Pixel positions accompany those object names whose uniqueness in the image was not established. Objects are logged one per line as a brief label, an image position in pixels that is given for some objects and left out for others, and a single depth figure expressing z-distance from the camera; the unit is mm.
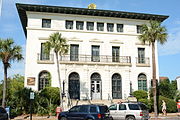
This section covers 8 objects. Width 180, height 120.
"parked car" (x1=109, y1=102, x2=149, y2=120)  17852
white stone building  29594
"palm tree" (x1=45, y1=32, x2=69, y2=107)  24859
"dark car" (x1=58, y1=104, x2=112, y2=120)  15539
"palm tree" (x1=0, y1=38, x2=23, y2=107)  24188
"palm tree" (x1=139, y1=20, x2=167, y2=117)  25328
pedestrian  25469
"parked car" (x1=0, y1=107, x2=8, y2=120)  15749
